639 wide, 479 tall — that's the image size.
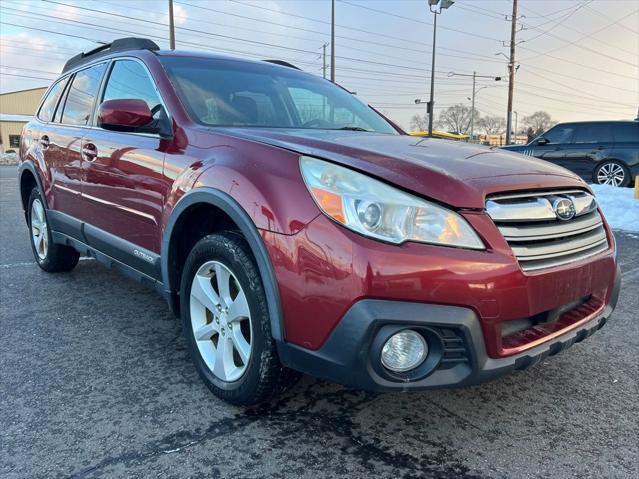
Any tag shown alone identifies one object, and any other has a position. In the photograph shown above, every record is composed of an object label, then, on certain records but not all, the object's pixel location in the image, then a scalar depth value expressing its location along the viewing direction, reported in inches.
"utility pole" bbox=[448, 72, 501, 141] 2593.0
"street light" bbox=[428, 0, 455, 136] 938.1
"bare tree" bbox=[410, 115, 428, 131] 3350.6
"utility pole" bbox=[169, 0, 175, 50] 916.6
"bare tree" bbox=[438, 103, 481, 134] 3644.2
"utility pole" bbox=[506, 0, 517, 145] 1103.0
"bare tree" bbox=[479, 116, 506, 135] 3745.1
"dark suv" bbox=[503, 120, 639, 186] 423.2
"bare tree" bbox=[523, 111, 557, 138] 3506.9
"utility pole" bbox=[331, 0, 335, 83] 1082.1
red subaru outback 71.4
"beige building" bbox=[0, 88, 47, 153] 2152.1
